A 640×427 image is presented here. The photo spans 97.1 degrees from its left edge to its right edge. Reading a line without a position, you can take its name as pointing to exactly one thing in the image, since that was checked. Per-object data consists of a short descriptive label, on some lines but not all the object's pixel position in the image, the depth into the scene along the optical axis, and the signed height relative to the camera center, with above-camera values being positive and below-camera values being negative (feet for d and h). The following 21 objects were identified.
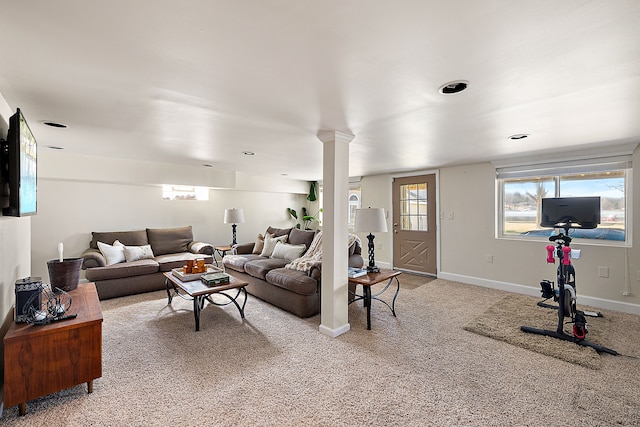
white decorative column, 9.28 -0.53
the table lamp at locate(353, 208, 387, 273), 10.48 -0.16
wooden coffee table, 9.54 -2.47
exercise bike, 8.59 -2.61
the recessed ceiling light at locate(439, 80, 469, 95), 5.83 +2.78
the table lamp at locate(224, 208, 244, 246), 18.52 +0.10
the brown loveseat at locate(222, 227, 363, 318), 10.74 -2.47
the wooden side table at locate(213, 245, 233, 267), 18.01 -2.06
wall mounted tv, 5.86 +1.17
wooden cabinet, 5.47 -2.87
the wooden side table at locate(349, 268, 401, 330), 9.64 -2.19
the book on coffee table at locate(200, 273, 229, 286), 10.18 -2.25
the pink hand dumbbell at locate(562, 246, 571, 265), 8.91 -1.24
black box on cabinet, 6.07 -1.75
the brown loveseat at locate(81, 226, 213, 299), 12.91 -2.09
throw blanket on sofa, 11.61 -1.82
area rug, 7.97 -3.83
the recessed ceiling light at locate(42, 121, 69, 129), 8.73 +2.96
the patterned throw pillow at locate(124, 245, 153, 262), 14.56 -1.81
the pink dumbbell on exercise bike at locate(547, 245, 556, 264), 9.45 -1.23
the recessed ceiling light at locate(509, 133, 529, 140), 9.75 +2.83
